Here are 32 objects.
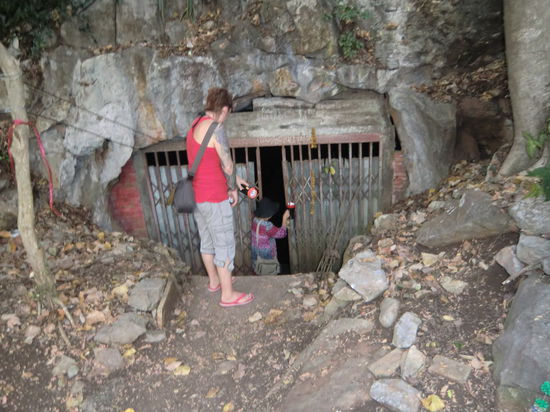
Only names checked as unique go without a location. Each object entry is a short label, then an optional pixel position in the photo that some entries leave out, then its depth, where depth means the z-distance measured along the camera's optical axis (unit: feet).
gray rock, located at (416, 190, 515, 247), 11.63
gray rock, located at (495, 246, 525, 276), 10.11
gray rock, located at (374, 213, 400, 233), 16.17
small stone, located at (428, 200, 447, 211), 15.30
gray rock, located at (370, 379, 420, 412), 8.39
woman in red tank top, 11.51
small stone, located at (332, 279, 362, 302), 12.50
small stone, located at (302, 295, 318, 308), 14.21
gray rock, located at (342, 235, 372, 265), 15.89
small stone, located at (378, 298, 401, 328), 10.85
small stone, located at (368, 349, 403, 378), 9.30
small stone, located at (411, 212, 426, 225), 15.21
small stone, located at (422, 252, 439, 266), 12.36
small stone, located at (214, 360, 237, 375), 11.63
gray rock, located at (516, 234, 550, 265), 9.68
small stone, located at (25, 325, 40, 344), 11.50
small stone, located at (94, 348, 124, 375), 11.39
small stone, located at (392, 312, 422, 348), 9.95
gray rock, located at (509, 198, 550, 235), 10.33
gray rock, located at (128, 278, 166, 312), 13.12
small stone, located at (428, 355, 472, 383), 8.66
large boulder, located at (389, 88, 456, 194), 17.21
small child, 18.03
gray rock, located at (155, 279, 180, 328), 13.09
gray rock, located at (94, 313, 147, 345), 12.01
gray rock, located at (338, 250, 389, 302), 12.15
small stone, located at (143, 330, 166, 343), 12.46
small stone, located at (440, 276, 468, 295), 10.93
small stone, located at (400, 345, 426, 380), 9.07
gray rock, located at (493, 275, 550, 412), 7.74
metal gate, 18.73
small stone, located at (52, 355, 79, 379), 10.96
